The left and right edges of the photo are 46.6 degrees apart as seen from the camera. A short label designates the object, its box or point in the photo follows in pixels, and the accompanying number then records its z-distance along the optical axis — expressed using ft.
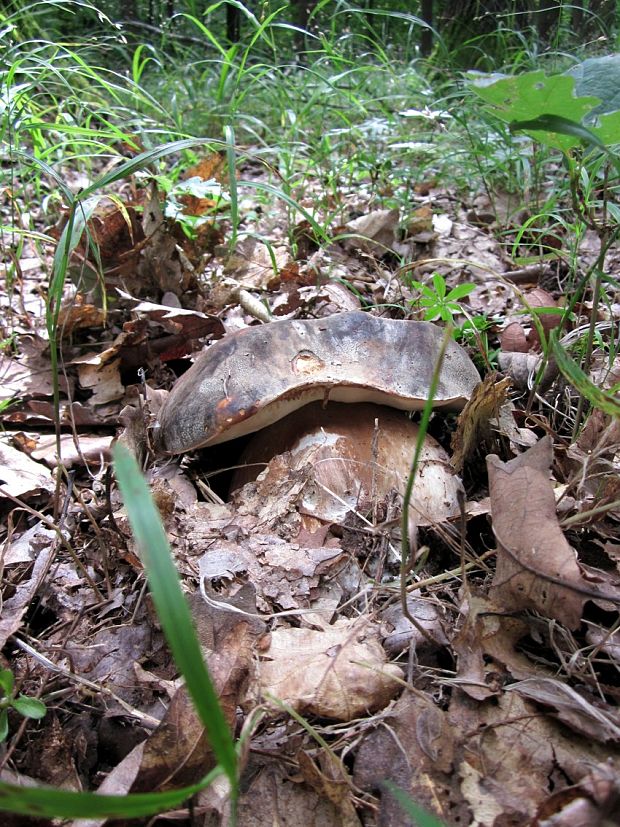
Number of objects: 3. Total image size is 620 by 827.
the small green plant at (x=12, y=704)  0.89
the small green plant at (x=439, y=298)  1.50
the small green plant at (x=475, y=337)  1.59
